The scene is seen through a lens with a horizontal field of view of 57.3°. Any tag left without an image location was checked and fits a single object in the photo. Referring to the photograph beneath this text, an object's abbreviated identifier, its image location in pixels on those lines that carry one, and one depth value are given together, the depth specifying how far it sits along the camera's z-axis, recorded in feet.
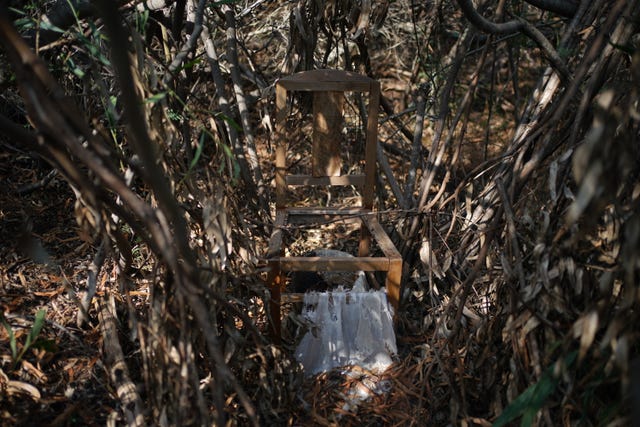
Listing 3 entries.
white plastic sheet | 7.07
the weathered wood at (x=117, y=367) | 5.25
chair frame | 6.83
